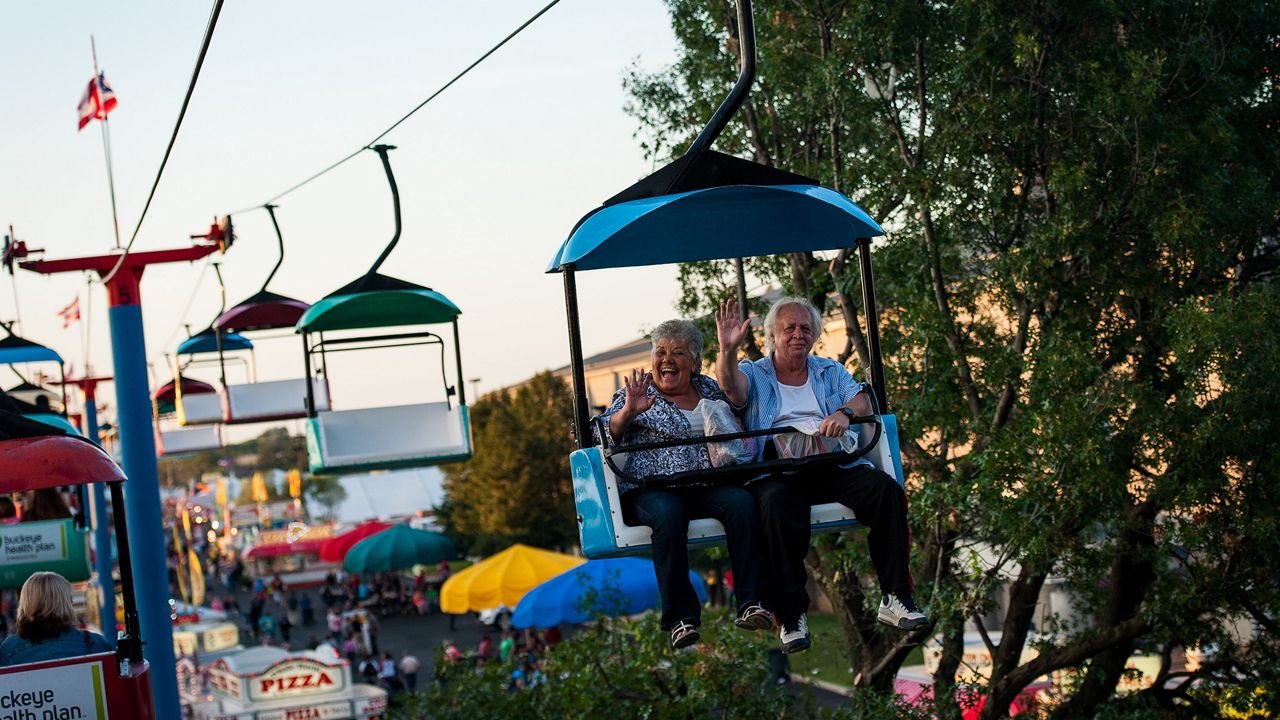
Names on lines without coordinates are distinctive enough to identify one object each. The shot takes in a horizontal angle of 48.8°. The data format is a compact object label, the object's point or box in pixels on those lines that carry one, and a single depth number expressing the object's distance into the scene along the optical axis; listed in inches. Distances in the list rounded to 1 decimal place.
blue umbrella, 582.2
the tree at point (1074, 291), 440.1
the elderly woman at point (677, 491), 232.8
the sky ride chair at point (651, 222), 232.7
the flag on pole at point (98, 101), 583.8
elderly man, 235.1
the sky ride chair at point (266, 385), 583.2
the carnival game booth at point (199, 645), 1027.9
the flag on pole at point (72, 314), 1159.6
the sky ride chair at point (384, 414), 473.7
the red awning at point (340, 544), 1894.7
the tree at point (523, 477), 1804.9
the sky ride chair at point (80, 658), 263.4
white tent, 2231.8
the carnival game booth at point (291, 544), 2156.7
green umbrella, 1510.8
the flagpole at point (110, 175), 538.3
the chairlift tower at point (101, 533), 789.2
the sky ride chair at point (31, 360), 516.5
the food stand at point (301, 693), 783.1
